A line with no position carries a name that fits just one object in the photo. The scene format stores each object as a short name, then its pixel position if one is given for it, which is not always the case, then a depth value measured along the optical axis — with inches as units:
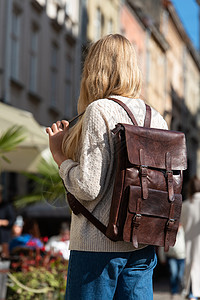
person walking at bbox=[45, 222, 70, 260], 359.9
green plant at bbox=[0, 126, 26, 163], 282.8
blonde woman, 119.9
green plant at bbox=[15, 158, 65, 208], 256.1
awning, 364.5
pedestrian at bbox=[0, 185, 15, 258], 426.6
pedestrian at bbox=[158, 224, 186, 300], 491.5
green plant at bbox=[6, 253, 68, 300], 310.0
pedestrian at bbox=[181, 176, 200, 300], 392.4
